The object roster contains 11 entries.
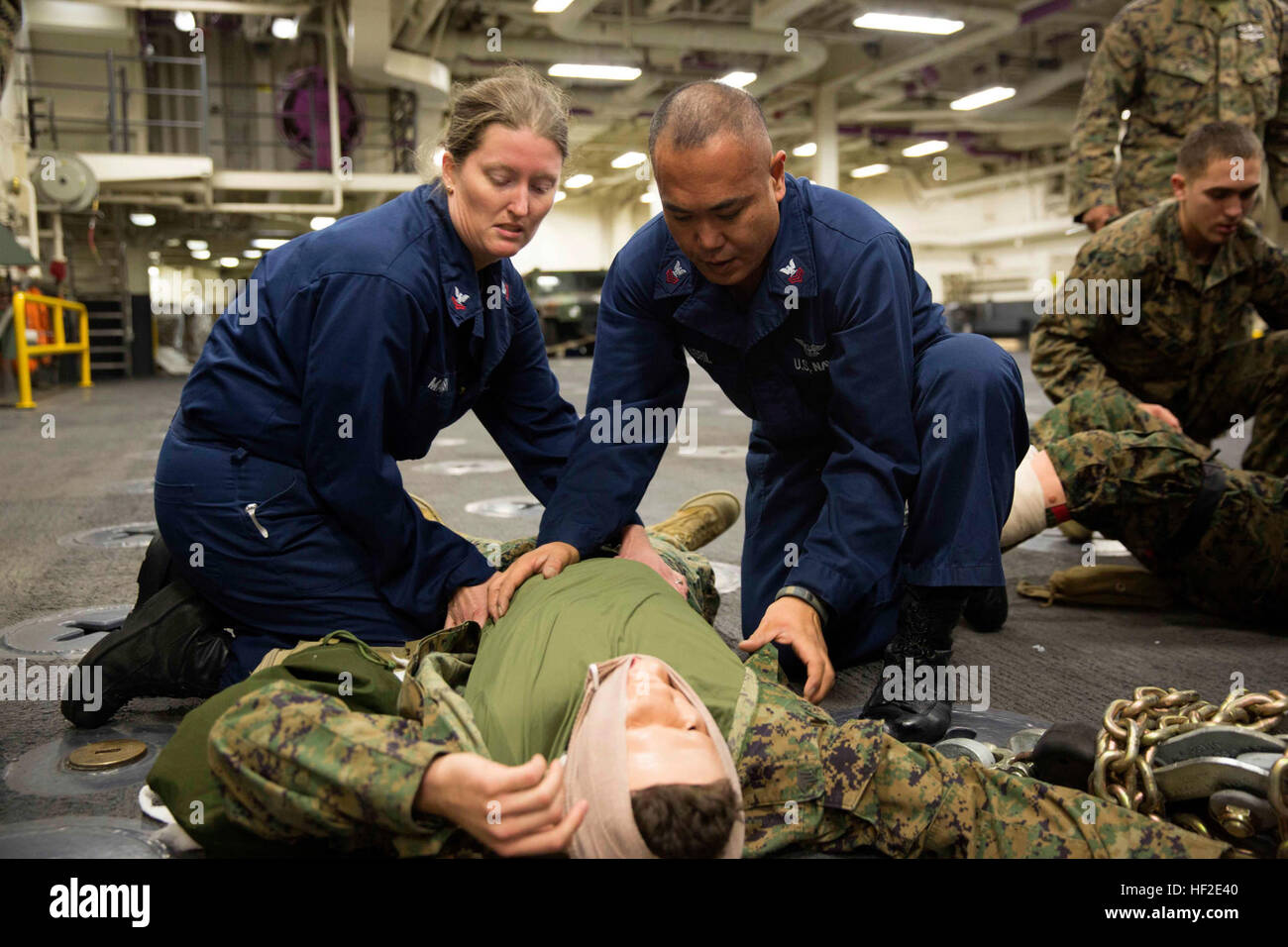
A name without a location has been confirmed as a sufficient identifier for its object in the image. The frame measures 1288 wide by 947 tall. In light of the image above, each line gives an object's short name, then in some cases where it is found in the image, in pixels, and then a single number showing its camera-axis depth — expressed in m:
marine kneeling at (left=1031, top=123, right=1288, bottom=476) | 2.86
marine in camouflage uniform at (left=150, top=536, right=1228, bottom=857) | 1.13
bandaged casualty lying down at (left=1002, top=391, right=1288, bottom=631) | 2.23
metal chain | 1.32
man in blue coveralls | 1.68
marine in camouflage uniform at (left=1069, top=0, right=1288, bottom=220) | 3.60
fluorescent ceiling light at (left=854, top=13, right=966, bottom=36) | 10.52
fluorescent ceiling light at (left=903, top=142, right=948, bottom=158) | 18.53
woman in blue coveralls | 1.78
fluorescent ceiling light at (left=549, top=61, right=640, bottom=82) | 12.30
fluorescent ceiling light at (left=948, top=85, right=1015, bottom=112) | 13.77
